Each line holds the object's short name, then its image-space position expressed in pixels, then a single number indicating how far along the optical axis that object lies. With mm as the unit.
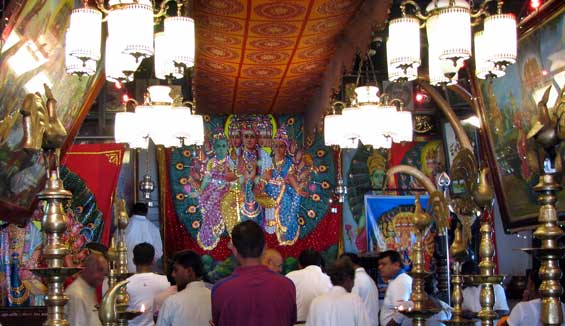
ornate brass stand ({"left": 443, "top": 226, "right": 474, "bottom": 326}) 5238
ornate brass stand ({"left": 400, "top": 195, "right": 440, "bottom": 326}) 5824
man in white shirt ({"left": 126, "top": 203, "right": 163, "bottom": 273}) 12266
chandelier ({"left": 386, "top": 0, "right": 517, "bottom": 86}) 6551
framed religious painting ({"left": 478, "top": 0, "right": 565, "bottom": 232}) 6602
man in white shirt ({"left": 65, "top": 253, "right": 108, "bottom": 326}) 5531
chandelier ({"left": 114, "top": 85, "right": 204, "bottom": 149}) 9648
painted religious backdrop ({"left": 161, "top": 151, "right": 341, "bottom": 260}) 14297
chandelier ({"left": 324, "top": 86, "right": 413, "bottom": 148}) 9875
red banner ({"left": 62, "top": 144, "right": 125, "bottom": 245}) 11180
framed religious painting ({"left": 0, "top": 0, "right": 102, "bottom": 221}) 5590
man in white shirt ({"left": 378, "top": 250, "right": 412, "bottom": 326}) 7941
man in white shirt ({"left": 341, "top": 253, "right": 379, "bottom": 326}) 8469
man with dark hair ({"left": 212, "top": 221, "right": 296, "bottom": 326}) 4293
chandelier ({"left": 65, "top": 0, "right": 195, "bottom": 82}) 6289
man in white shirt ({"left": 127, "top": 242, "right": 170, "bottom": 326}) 6688
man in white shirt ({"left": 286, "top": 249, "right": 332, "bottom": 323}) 8008
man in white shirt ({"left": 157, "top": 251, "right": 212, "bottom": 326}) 5488
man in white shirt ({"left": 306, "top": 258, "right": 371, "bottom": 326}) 6055
